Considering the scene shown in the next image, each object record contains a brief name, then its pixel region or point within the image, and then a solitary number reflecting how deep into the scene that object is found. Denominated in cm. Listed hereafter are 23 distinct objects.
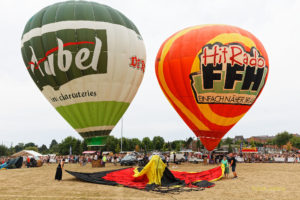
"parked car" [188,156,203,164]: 3067
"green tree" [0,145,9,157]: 9724
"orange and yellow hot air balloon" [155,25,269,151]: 2128
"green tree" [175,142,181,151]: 11052
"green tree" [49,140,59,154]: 13338
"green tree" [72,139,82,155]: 9546
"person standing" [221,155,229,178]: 1595
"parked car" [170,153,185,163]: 3038
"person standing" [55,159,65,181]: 1544
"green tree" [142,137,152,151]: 10684
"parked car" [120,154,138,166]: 2744
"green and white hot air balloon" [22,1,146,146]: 1772
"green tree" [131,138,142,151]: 10249
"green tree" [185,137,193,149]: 10552
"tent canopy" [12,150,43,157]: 3630
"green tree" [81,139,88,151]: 9456
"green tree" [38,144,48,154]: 15790
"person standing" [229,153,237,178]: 1641
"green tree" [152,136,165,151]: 10756
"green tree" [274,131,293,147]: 12406
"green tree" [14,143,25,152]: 15985
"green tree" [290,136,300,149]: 12025
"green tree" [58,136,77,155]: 9702
